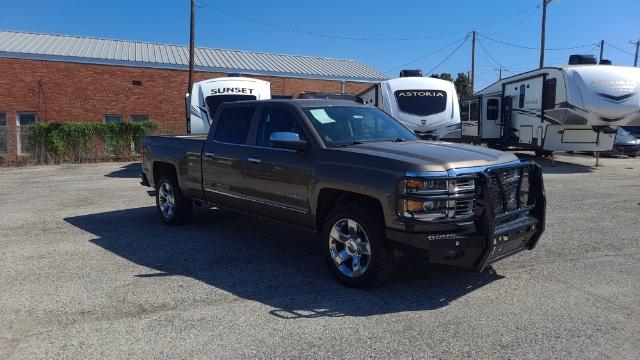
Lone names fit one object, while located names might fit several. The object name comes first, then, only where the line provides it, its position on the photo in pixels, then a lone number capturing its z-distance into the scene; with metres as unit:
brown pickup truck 4.47
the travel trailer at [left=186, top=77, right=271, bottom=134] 15.06
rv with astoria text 15.14
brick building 26.80
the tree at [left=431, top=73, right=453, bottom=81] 60.62
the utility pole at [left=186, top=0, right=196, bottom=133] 24.81
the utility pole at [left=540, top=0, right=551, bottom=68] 31.88
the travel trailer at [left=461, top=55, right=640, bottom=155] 15.63
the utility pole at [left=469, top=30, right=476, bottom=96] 46.03
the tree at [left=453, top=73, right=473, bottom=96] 60.25
